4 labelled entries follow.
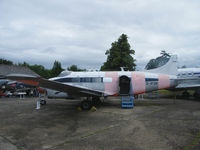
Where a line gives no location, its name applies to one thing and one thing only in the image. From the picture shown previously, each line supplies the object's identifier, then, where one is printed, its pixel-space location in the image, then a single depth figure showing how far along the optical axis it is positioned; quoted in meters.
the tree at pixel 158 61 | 59.14
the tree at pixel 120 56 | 26.91
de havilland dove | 10.33
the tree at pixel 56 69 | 52.99
